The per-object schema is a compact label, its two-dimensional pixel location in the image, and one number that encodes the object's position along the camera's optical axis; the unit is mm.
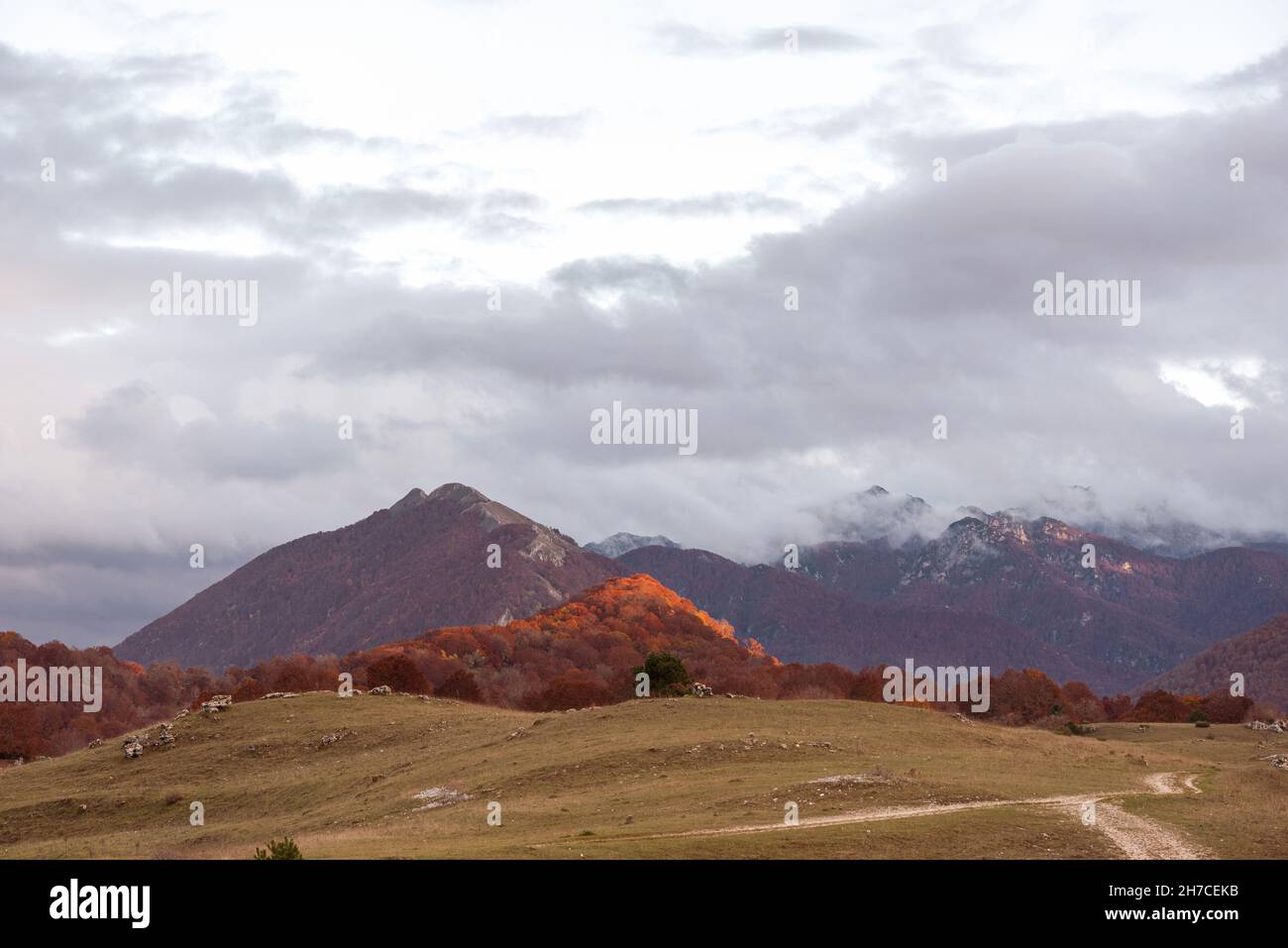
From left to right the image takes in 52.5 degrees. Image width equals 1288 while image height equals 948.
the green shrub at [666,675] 97438
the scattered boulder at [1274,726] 107425
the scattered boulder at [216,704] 87625
